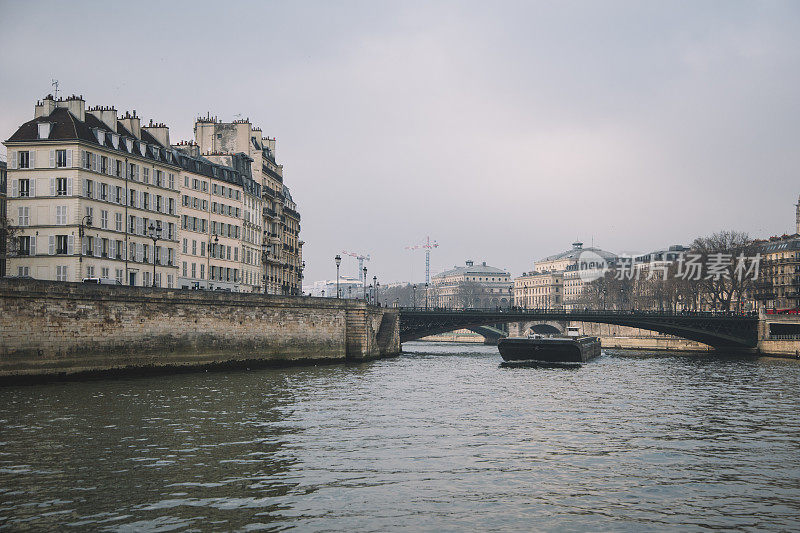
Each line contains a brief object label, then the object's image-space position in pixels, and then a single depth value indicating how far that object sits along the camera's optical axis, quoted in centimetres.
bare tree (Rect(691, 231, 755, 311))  12194
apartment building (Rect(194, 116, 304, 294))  9316
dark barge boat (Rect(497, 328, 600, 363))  8231
